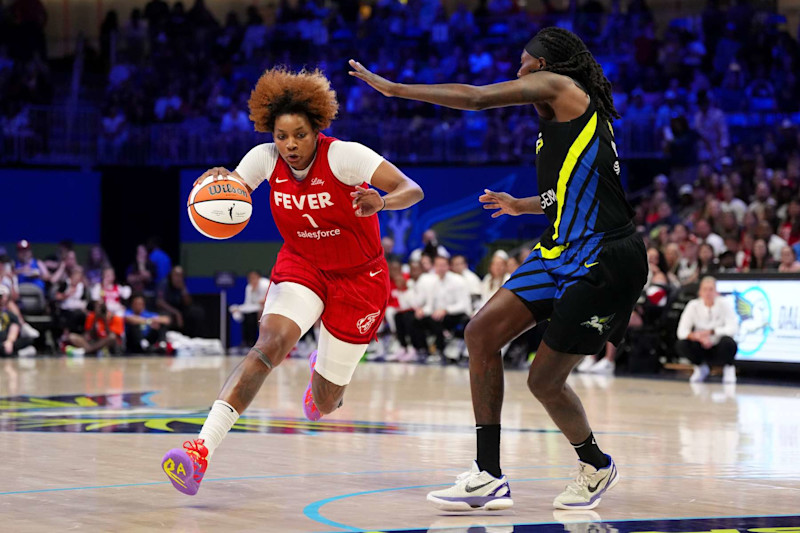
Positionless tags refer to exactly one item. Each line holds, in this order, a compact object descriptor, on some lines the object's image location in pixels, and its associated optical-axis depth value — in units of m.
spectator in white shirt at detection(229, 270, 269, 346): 20.92
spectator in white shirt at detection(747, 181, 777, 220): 16.91
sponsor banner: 13.80
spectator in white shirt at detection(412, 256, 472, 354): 18.12
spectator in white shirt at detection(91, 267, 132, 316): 19.83
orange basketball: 6.03
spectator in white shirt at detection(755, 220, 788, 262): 15.98
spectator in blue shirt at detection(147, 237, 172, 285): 23.50
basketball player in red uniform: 5.77
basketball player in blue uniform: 5.14
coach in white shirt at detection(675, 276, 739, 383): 14.29
